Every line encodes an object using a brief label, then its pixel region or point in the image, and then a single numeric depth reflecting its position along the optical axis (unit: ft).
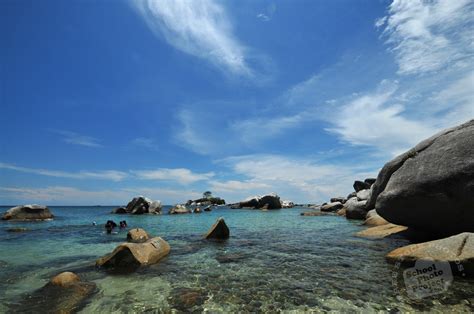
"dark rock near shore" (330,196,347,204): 227.81
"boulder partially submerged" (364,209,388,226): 72.73
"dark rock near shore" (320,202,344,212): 176.86
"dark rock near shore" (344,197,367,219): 105.80
